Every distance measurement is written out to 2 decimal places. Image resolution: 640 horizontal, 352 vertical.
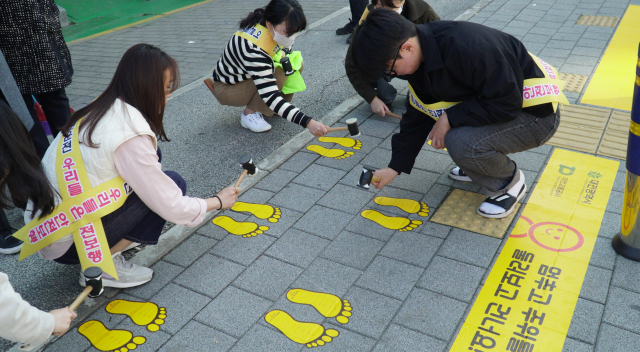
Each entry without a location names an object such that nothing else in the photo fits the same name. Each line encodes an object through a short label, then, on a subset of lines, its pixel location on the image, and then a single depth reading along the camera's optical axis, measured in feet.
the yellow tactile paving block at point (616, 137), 10.61
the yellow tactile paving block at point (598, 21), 18.37
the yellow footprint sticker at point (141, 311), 7.30
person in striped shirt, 10.72
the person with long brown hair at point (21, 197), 5.40
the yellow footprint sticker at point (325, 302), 7.18
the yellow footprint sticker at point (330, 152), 11.42
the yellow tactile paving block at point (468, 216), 8.72
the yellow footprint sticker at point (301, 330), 6.79
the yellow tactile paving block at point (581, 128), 11.00
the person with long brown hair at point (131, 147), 6.83
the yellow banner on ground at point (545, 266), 6.64
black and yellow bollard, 6.89
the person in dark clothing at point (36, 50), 9.60
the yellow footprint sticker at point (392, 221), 8.93
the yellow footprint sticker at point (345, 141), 11.79
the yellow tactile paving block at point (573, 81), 13.60
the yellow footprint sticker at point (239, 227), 9.11
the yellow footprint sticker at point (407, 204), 9.34
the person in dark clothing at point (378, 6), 11.27
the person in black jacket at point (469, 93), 7.38
